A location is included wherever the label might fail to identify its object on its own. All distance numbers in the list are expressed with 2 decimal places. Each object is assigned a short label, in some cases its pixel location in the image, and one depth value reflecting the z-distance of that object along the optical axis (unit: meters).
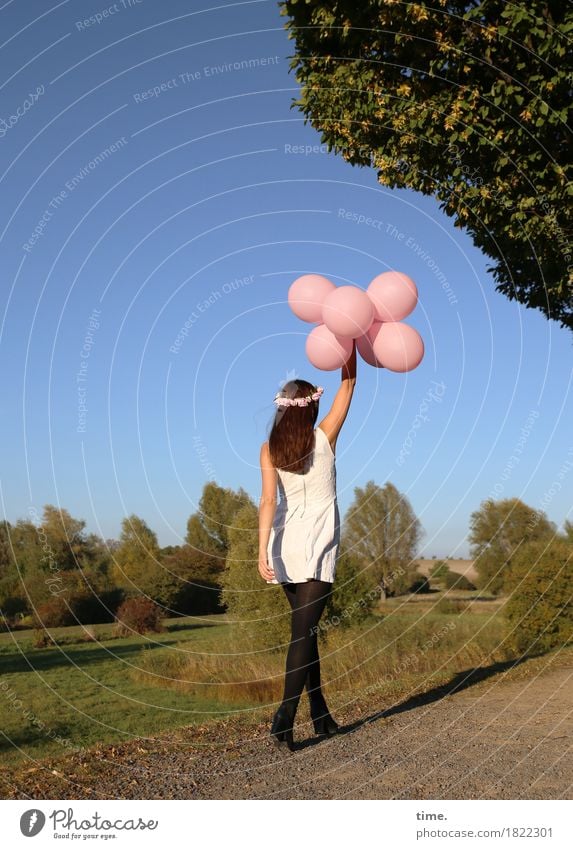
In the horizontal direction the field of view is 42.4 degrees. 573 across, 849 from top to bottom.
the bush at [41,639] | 14.87
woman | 6.18
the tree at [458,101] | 8.82
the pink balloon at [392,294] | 6.91
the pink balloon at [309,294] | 7.10
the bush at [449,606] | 23.30
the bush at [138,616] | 16.38
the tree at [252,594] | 16.69
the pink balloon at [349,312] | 6.77
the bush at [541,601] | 14.48
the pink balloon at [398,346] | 6.89
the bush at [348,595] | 17.41
